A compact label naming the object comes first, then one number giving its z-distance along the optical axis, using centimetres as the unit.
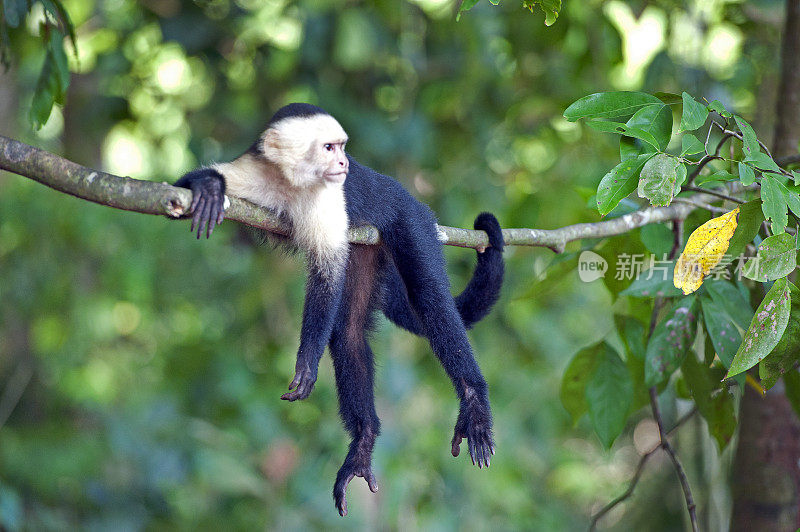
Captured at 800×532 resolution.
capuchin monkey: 962
